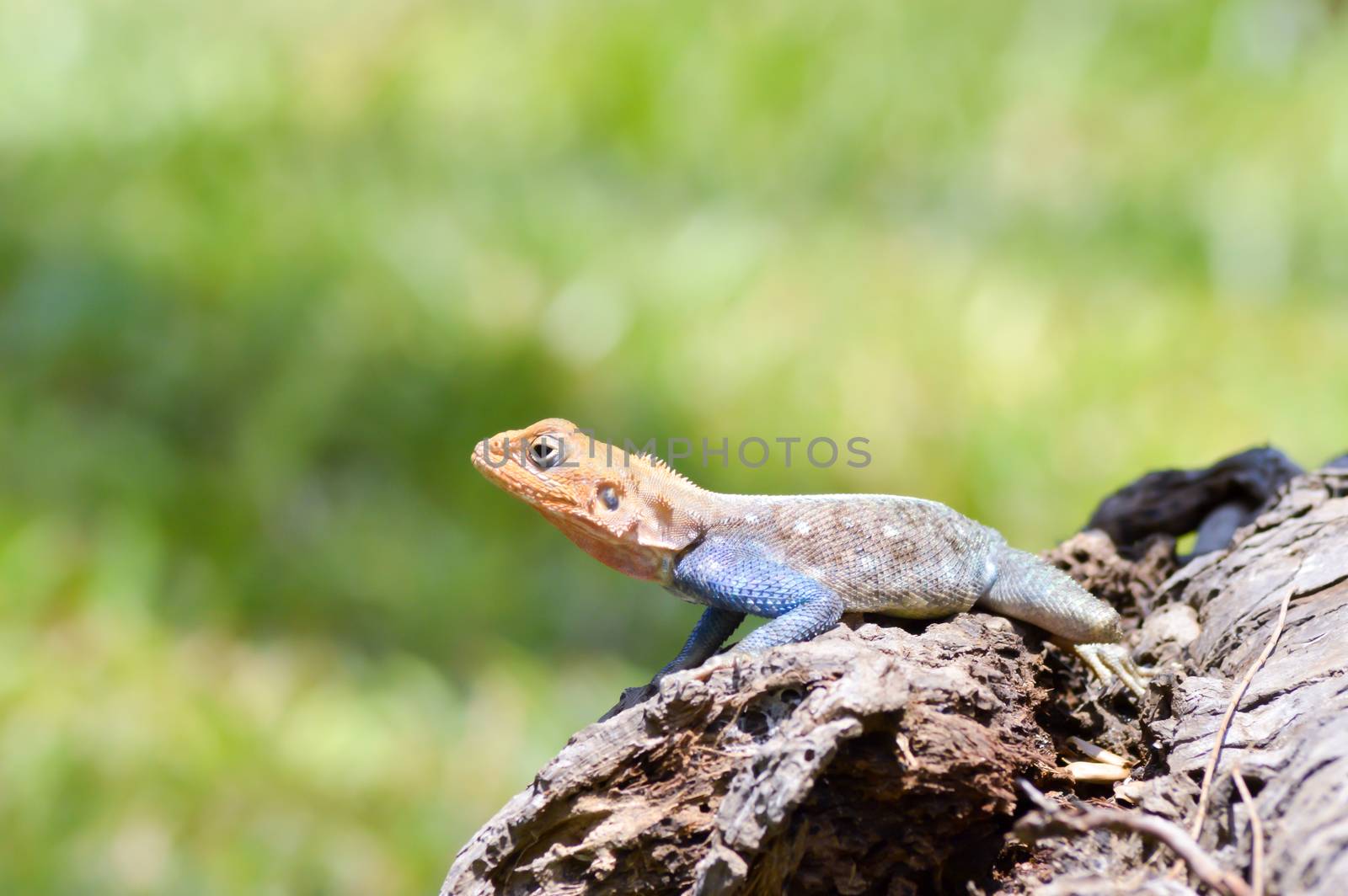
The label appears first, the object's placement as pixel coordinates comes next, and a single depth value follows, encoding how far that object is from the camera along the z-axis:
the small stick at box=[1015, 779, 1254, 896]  4.41
